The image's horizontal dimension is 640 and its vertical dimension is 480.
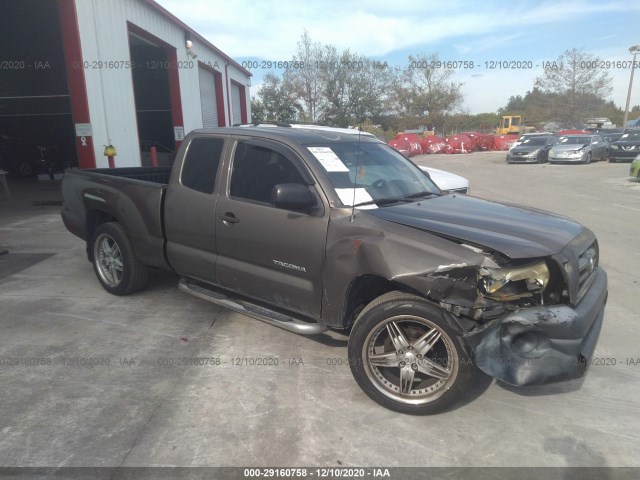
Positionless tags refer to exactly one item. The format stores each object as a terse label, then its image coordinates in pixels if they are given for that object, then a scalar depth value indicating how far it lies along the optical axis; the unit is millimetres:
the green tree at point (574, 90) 44562
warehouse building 10656
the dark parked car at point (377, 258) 2859
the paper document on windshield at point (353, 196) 3465
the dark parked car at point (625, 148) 22614
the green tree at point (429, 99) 50250
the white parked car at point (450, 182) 7438
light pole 28372
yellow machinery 50969
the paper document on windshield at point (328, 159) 3693
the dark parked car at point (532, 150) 24531
